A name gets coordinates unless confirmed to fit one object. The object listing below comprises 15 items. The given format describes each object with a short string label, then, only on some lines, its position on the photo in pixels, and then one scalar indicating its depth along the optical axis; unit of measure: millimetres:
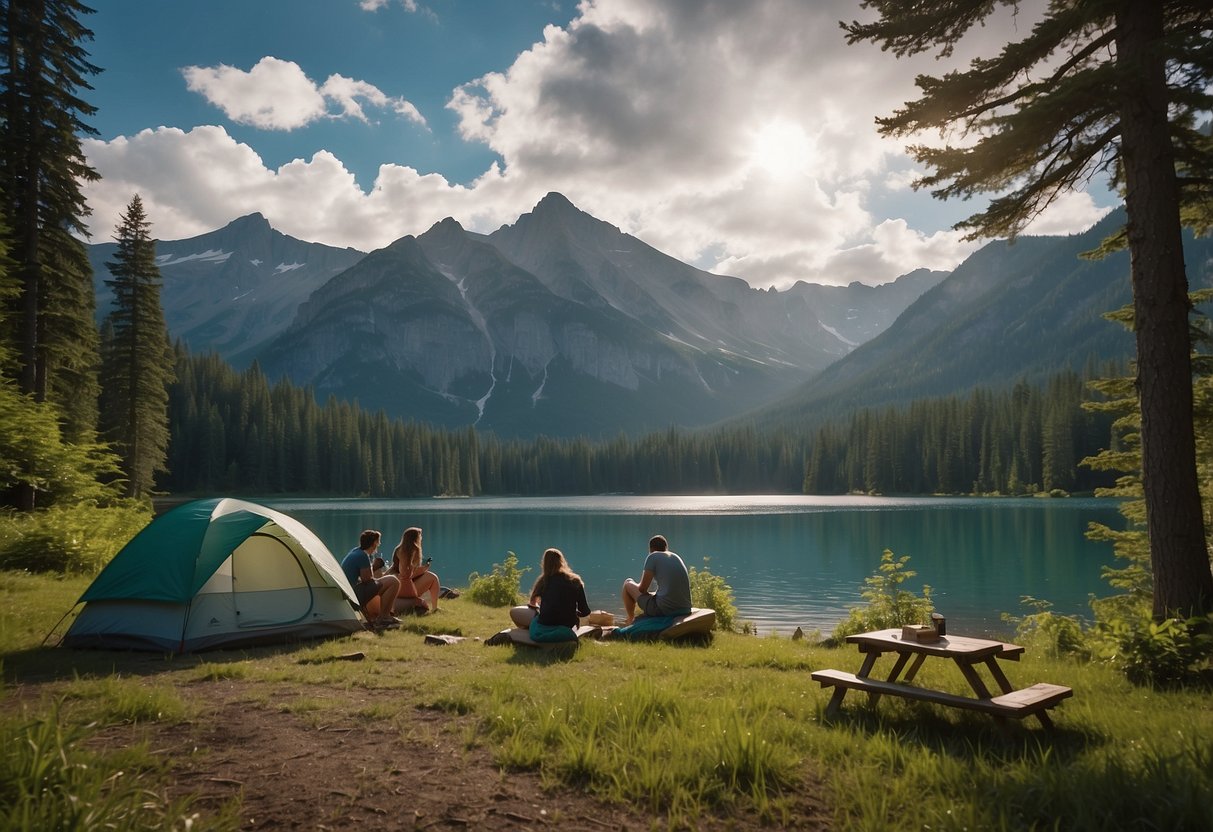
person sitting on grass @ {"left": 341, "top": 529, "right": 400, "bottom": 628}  13727
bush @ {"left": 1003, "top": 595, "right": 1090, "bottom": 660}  11270
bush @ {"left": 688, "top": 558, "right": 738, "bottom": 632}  16880
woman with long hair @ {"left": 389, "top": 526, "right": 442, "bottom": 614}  15266
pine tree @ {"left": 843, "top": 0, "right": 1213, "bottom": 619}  8820
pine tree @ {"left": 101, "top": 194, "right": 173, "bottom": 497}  37219
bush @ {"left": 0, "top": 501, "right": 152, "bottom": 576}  16859
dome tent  10797
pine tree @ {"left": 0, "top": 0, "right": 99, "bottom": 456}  22234
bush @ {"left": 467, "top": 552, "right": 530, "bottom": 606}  19609
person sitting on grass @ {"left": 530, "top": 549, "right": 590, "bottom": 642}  11477
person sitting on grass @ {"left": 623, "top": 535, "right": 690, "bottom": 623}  12773
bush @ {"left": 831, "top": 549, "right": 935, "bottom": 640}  15609
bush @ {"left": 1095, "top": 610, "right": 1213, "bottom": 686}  7918
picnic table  6121
